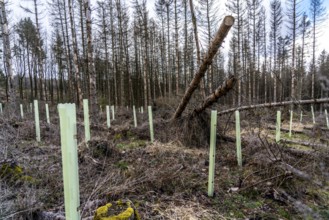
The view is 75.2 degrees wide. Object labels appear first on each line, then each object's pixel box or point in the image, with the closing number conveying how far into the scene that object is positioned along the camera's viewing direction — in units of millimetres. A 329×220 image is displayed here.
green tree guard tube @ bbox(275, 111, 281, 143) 5621
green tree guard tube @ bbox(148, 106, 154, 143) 6352
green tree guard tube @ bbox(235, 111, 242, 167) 3992
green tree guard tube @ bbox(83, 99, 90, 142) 4527
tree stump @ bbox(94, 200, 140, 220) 1844
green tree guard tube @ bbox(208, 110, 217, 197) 2854
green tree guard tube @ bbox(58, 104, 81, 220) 1357
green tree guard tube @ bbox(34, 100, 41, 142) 5805
